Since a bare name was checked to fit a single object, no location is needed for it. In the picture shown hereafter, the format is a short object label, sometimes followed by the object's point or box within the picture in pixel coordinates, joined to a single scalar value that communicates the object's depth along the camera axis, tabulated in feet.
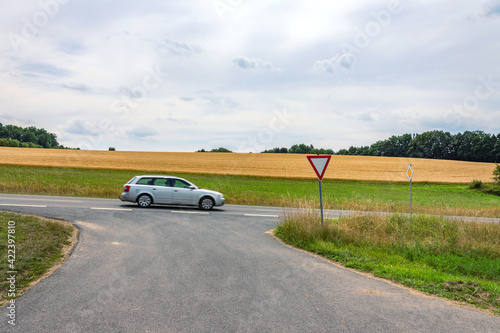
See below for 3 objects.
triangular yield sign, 34.32
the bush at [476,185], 124.04
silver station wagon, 53.78
